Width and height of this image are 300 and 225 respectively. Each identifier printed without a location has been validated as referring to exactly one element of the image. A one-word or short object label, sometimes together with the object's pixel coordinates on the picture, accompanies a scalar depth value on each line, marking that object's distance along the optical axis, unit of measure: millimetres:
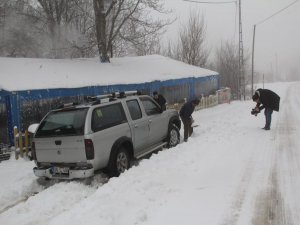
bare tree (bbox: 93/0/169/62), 21406
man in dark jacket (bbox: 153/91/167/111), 13983
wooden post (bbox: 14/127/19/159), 10843
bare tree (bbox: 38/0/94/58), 27706
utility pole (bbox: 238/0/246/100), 32175
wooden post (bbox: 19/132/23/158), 10945
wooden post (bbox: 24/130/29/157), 11086
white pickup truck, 7148
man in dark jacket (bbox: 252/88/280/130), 12477
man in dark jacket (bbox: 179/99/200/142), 11812
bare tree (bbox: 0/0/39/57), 26516
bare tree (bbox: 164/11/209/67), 38344
